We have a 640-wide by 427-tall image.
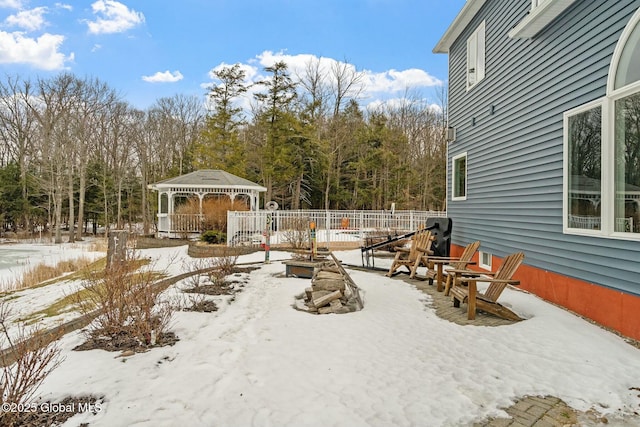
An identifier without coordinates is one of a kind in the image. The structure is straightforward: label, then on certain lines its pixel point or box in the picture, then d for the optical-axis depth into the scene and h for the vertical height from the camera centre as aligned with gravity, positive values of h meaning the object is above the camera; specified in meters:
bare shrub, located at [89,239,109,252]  17.80 -1.69
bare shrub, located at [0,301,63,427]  2.30 -1.13
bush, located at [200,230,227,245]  14.19 -0.96
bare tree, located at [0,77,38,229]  27.41 +6.72
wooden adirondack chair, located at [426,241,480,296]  5.98 -0.84
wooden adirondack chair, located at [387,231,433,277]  7.99 -0.86
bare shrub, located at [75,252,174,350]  3.81 -1.10
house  4.06 +0.89
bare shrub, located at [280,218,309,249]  12.66 -0.70
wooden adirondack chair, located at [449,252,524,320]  4.67 -1.04
